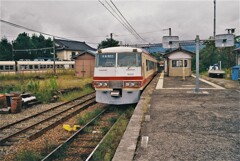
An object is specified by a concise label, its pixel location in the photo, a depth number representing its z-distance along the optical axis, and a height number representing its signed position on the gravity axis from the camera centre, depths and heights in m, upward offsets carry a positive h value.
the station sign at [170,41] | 11.67 +1.44
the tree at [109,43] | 40.20 +4.93
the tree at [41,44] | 56.22 +6.98
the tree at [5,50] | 48.95 +4.75
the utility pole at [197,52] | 11.28 +0.86
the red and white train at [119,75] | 9.44 -0.20
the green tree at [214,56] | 27.89 +1.73
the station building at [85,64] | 29.78 +0.88
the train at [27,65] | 30.72 +0.87
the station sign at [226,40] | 11.01 +1.42
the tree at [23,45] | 50.95 +6.14
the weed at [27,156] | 4.91 -1.85
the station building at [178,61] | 21.61 +0.82
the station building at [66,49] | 53.28 +5.30
